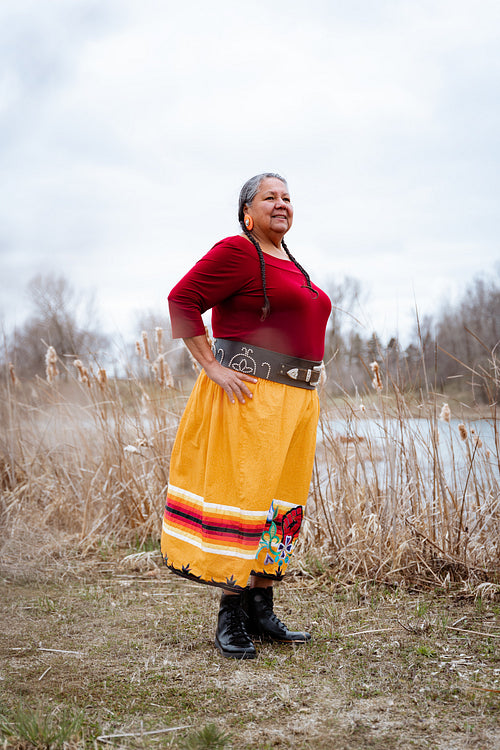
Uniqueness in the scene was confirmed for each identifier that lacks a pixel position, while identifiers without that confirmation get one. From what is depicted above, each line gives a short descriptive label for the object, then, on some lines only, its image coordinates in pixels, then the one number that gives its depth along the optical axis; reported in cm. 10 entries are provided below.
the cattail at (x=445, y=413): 322
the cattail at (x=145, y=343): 415
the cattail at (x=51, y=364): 430
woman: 228
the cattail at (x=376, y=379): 338
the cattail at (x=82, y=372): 421
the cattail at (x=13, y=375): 485
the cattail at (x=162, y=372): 410
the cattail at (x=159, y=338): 414
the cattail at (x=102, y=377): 419
